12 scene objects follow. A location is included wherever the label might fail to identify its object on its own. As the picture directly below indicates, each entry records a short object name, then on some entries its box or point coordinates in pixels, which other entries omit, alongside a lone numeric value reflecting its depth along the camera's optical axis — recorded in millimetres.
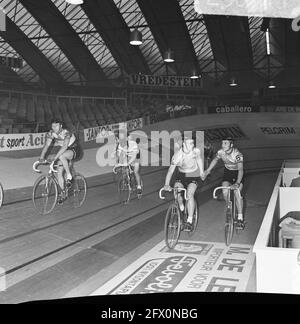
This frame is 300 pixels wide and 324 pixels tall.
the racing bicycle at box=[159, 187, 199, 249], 5246
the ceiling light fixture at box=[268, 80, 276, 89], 25591
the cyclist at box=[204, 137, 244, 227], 5891
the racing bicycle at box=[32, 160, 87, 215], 6398
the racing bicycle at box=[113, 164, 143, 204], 7969
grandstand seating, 15817
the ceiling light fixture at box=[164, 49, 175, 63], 12098
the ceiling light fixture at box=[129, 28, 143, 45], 10845
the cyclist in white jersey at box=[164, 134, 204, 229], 5602
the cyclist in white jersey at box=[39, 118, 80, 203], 6633
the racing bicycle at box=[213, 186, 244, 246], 5566
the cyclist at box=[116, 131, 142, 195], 8078
